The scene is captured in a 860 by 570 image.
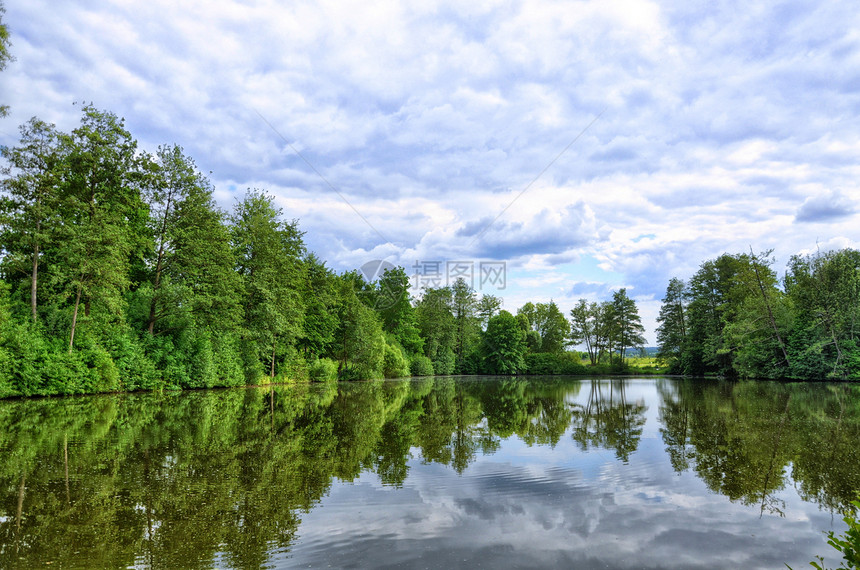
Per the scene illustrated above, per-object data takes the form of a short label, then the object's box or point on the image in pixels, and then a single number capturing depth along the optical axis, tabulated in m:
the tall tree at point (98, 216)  22.12
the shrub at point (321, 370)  41.12
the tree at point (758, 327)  39.50
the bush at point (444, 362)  66.25
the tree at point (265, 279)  32.97
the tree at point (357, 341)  43.97
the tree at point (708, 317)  48.62
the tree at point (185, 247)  27.61
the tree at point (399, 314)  59.34
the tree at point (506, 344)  67.75
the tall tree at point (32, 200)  21.23
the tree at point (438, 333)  66.25
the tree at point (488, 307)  80.75
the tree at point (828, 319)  34.00
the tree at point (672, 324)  60.41
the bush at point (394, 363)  49.84
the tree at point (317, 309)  42.41
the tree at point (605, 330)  72.38
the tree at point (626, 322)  70.56
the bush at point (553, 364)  68.19
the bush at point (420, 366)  59.41
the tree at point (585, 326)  76.31
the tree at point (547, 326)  76.62
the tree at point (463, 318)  71.69
